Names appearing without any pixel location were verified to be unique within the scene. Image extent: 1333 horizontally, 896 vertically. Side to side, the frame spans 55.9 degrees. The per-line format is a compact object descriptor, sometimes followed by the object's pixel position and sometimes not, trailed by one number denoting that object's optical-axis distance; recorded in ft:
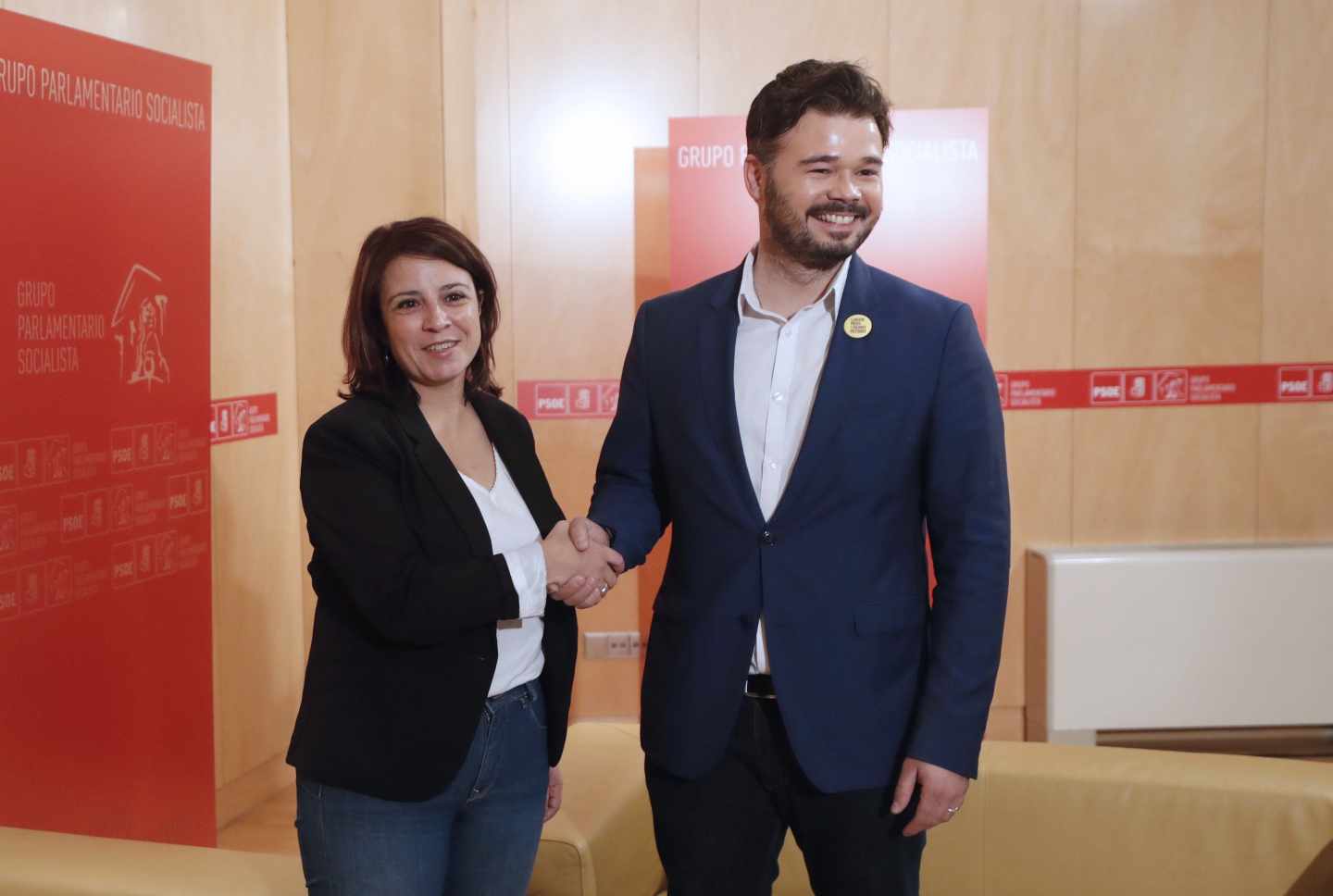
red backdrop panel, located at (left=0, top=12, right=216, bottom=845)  8.64
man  6.30
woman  6.05
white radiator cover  15.90
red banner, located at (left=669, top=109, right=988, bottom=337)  14.79
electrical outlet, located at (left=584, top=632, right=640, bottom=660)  17.35
